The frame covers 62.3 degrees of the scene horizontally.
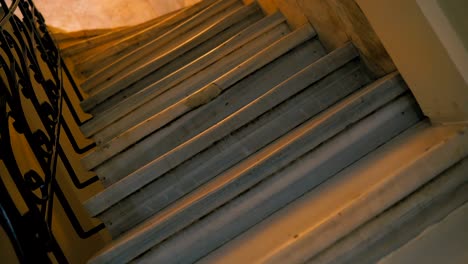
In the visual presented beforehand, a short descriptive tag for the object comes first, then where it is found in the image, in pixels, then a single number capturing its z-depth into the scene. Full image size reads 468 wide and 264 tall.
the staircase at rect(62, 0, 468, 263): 1.25
